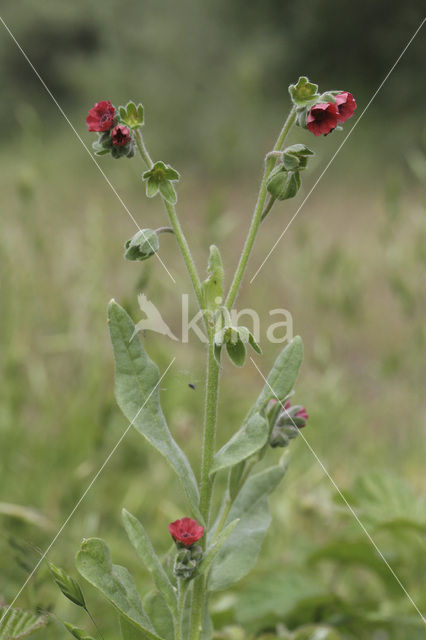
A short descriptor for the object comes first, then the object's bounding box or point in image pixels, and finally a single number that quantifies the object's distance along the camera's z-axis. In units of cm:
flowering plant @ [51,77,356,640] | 65
